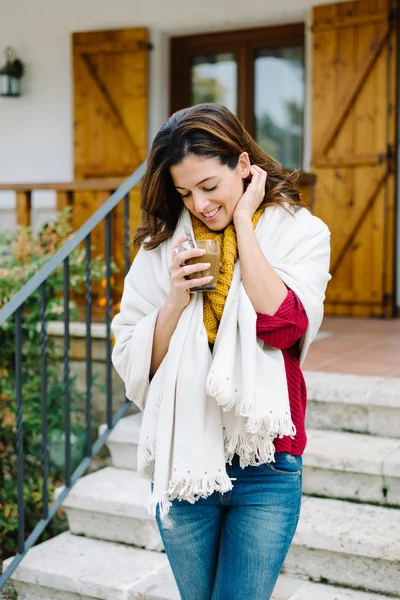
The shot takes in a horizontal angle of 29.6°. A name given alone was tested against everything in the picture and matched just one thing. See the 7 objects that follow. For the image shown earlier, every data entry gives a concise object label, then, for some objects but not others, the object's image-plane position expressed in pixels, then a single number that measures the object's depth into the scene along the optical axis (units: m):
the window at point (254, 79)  6.40
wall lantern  6.90
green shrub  3.67
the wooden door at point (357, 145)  5.65
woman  1.54
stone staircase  2.50
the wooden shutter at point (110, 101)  6.51
